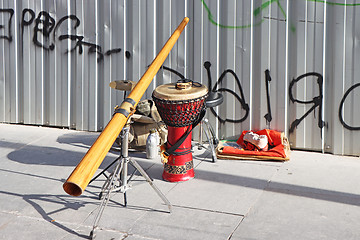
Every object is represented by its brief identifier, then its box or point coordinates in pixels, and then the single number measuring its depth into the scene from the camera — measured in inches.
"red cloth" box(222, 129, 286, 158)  290.0
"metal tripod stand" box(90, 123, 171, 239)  224.4
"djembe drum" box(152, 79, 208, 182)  253.1
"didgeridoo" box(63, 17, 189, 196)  176.7
